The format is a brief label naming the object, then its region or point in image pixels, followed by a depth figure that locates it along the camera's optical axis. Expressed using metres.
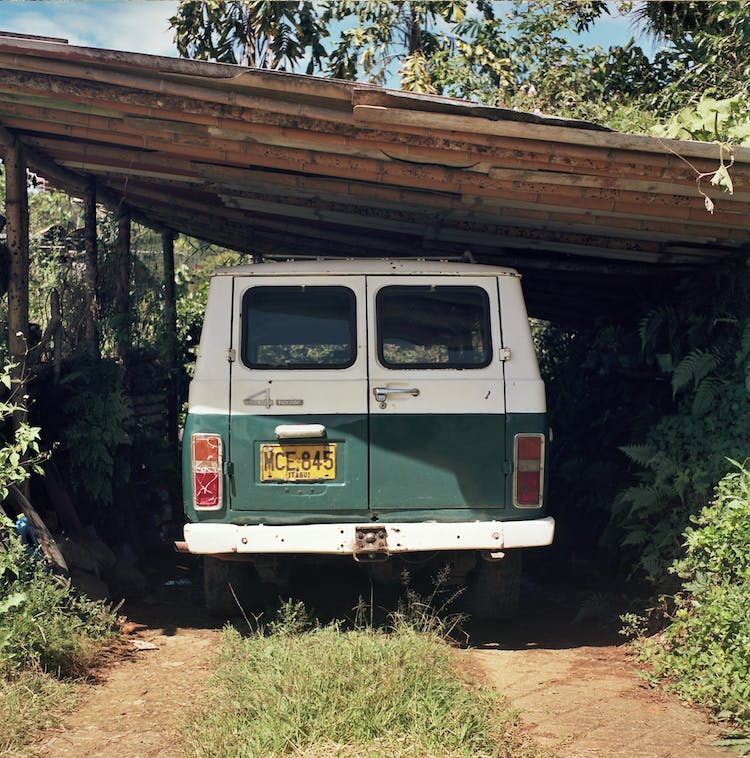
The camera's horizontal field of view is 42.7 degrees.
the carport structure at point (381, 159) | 5.52
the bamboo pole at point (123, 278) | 9.38
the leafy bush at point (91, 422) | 7.56
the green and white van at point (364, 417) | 5.84
